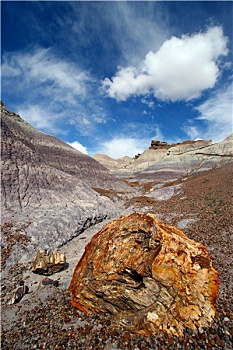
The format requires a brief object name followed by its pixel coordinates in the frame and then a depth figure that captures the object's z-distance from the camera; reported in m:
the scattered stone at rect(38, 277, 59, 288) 8.75
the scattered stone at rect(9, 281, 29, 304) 7.77
